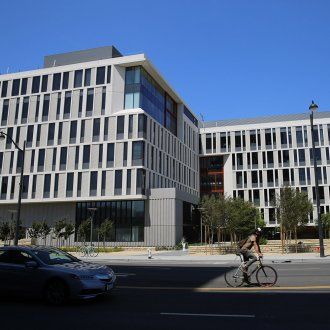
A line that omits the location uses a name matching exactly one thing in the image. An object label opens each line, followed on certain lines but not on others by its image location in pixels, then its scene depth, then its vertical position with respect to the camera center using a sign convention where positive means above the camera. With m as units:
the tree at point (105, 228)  47.50 +1.45
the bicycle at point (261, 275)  11.90 -0.96
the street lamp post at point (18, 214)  25.78 +1.65
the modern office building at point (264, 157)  75.06 +16.17
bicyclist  11.73 -0.24
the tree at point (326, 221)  63.66 +3.27
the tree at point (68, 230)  50.19 +1.22
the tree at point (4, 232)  50.66 +0.98
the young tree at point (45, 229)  51.40 +1.40
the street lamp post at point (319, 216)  26.52 +1.68
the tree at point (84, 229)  47.16 +1.31
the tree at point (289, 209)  34.47 +2.81
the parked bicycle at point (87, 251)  34.79 -0.90
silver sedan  9.30 -0.82
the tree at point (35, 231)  50.62 +1.14
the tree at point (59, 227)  50.56 +1.63
